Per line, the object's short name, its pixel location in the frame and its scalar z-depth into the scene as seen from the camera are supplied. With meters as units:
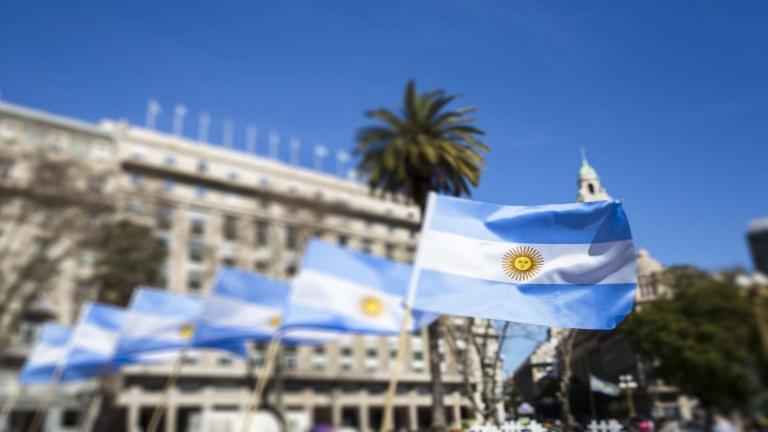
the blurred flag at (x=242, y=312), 20.47
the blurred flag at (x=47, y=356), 27.17
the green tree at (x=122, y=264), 38.31
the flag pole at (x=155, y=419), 17.58
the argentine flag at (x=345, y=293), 17.55
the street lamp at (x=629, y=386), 14.89
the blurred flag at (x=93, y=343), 25.58
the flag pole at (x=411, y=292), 9.59
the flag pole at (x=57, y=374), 25.61
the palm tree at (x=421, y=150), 24.95
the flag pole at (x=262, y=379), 14.35
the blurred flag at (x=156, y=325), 23.42
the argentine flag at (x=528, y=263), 11.15
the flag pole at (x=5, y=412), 24.42
